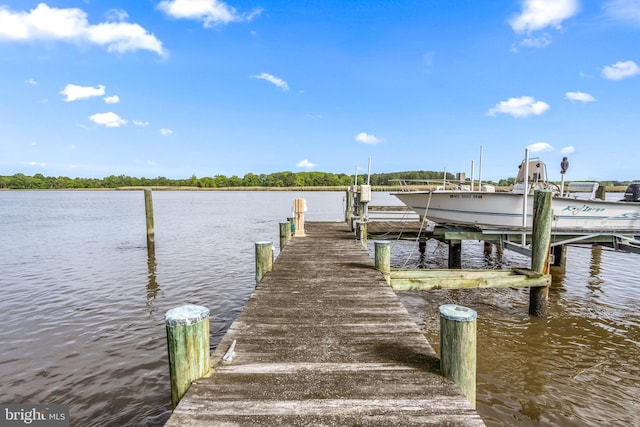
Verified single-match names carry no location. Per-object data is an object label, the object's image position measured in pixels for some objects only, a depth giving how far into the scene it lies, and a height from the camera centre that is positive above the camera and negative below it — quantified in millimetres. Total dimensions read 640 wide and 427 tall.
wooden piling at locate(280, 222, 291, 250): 10789 -1485
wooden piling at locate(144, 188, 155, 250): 17019 -1713
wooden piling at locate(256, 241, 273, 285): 6809 -1484
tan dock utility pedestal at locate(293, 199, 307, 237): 11383 -972
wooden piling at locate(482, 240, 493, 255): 16866 -3194
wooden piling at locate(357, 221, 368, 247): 10141 -1389
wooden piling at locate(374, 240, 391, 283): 6816 -1430
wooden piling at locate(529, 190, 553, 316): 7562 -1050
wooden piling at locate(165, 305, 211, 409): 2963 -1466
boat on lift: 10469 -759
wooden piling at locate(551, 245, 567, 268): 12862 -2717
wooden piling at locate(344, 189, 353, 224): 15772 -959
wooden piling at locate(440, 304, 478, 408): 3049 -1506
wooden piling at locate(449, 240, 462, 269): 12828 -2686
